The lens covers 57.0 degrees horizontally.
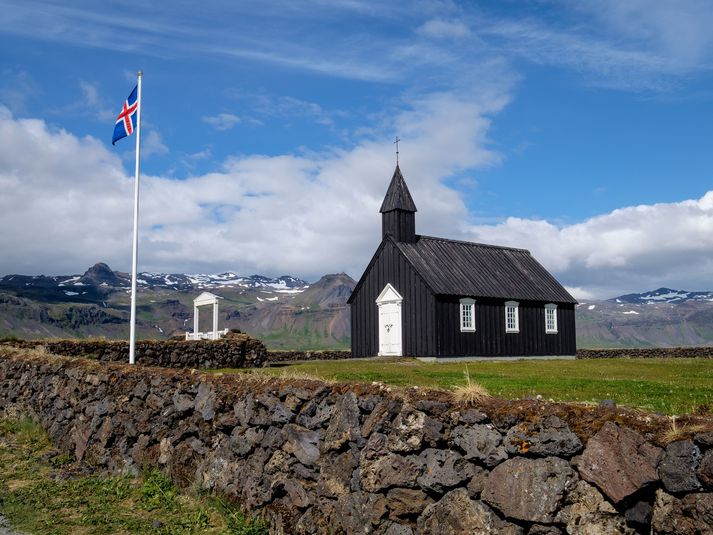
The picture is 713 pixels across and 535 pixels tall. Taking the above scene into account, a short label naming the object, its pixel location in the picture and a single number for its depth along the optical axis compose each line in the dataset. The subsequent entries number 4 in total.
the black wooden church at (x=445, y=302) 38.28
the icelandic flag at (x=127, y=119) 22.16
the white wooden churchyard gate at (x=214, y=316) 37.63
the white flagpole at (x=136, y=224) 20.45
